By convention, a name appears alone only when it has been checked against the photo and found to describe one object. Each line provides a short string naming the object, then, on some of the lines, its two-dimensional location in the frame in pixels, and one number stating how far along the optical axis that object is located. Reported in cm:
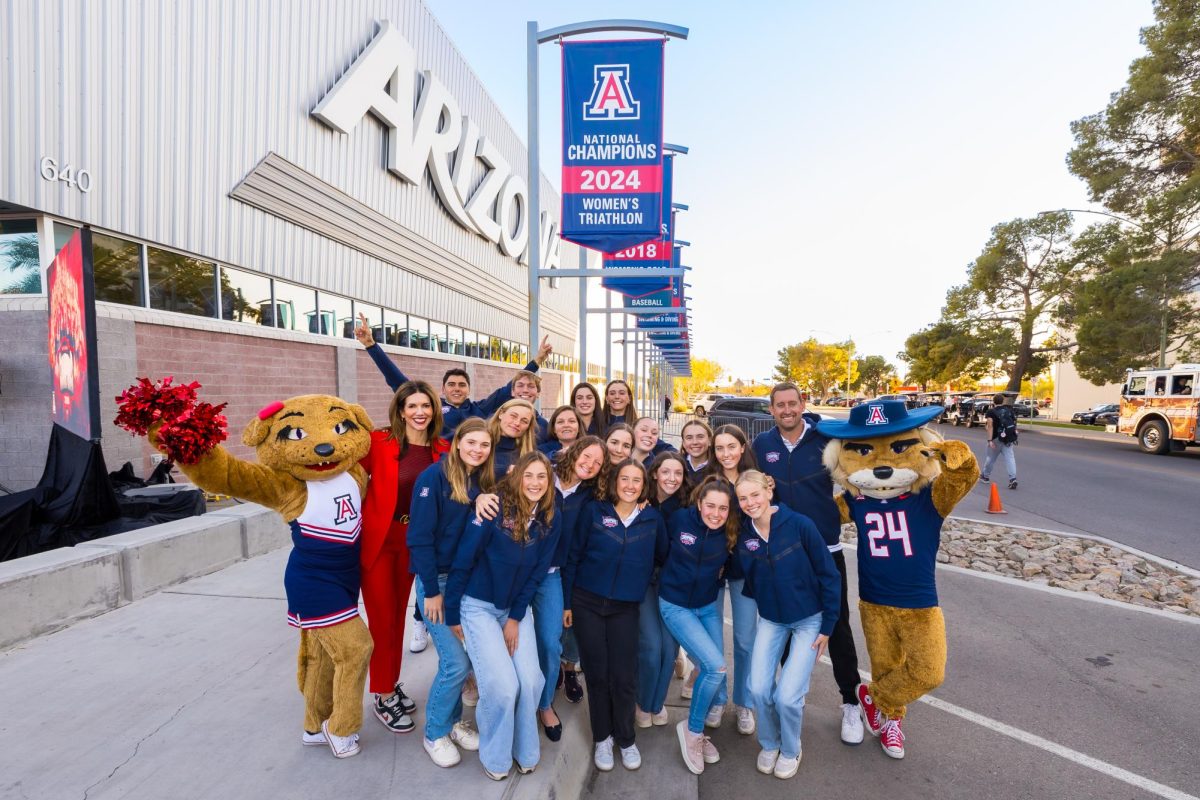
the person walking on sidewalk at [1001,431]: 1026
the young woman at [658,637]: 317
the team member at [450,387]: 424
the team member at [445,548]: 272
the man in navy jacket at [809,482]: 329
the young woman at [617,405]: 502
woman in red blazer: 294
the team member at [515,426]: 329
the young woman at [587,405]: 492
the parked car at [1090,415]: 3662
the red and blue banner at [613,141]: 567
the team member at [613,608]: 294
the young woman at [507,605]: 261
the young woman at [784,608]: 294
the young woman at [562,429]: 410
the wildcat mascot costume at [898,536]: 306
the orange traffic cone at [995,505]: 887
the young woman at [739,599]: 319
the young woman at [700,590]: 298
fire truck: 1564
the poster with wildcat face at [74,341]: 420
